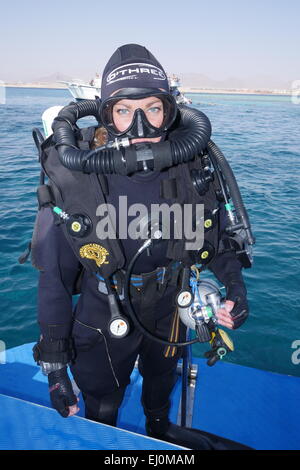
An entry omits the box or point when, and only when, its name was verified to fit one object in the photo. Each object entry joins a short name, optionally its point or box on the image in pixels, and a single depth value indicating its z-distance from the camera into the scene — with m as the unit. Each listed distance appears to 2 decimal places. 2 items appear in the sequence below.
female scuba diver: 1.75
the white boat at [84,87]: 39.38
